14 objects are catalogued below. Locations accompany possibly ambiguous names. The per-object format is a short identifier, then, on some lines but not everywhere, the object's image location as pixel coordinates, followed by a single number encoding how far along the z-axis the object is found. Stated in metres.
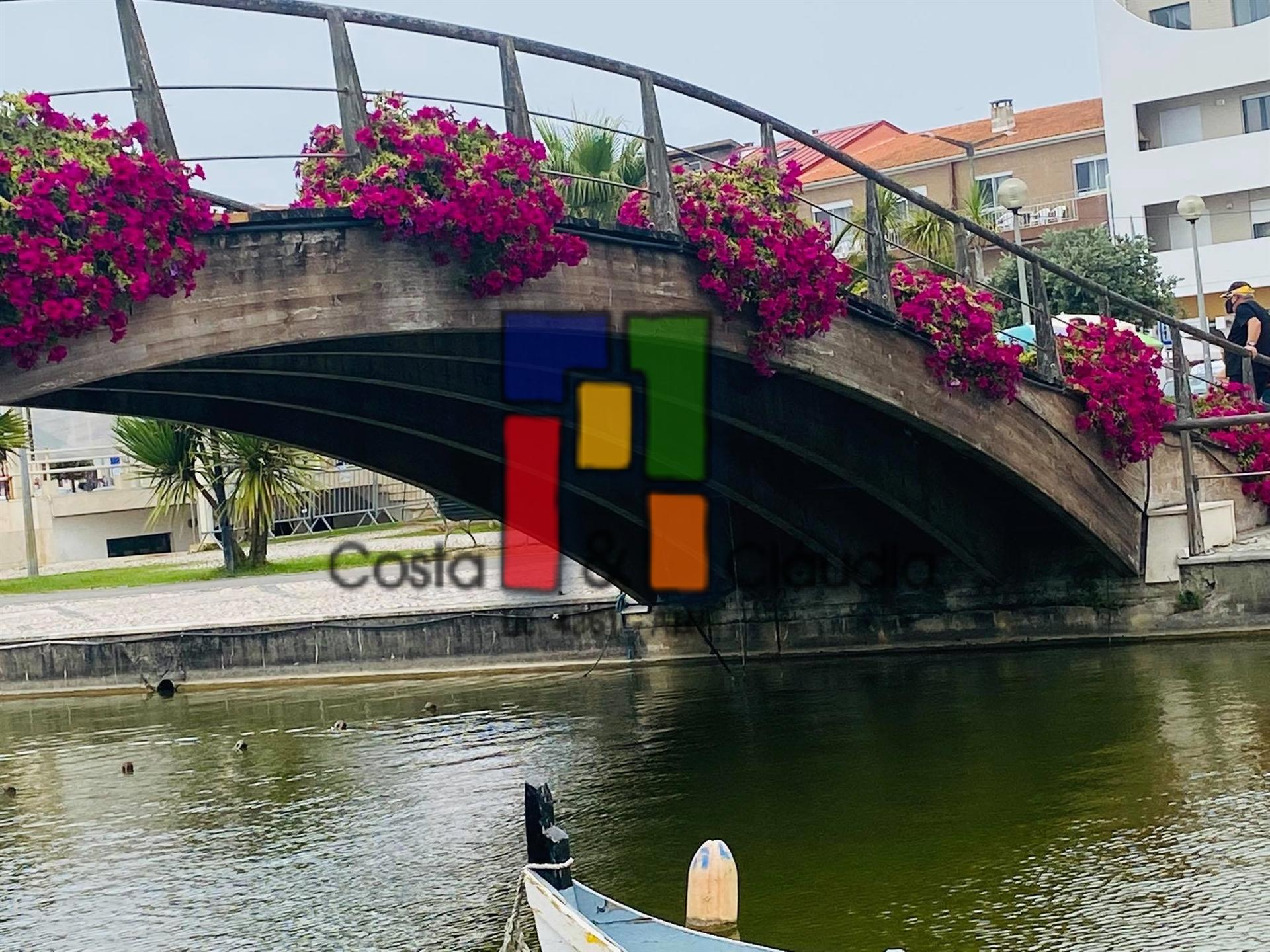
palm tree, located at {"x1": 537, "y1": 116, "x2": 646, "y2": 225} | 28.70
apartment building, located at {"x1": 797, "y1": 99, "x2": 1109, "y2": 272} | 52.16
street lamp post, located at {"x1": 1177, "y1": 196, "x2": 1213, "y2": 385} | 30.39
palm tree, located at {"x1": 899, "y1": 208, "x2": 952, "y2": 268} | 37.00
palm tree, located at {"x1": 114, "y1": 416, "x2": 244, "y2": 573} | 32.59
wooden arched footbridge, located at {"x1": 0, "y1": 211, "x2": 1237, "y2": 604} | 11.50
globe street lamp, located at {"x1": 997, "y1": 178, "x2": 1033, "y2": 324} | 22.83
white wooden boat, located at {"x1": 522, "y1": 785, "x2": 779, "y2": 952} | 8.76
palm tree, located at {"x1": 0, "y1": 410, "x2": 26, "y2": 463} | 31.53
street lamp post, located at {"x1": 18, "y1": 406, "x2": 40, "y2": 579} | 35.38
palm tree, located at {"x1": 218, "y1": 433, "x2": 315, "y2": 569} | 31.89
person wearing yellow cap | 21.39
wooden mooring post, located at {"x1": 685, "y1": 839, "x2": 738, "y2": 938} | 10.09
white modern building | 47.97
